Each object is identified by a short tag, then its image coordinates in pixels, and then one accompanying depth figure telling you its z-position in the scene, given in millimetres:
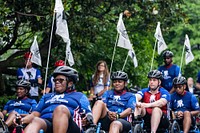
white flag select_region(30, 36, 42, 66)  12711
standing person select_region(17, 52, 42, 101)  12578
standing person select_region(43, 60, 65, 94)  12398
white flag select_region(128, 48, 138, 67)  15035
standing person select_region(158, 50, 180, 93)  12922
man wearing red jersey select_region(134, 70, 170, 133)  10500
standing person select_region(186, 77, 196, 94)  16553
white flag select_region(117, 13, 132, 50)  14141
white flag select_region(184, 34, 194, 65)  15549
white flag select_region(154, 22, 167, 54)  15045
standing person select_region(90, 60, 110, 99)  12555
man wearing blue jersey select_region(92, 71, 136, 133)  9508
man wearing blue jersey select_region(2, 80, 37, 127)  10375
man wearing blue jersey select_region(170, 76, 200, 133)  11234
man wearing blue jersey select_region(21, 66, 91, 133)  7836
